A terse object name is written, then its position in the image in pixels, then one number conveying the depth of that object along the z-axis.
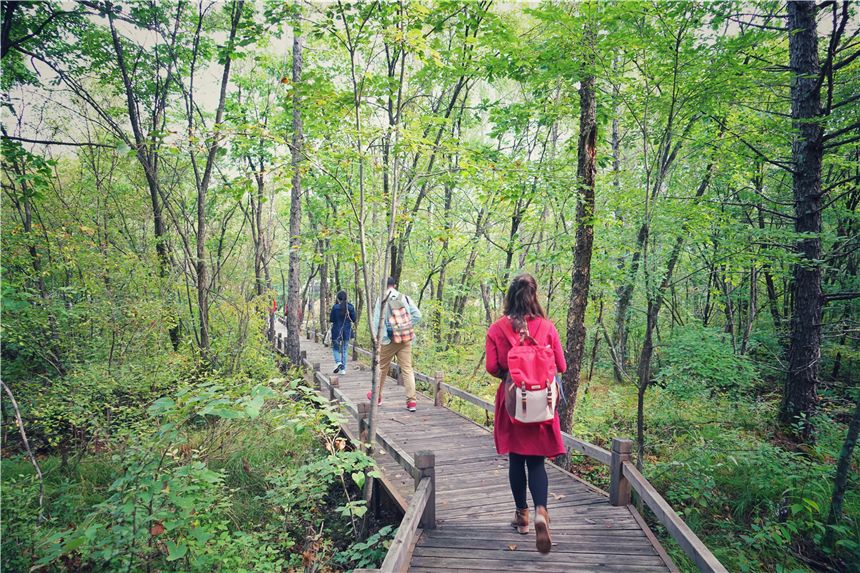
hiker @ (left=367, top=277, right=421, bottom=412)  6.45
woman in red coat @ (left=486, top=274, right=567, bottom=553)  3.22
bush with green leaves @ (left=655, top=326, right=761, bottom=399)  8.19
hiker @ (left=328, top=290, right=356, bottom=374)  9.52
